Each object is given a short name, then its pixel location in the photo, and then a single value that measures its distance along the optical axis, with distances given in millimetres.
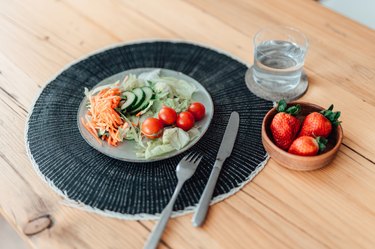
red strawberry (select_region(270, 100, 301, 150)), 972
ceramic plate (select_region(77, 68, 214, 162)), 991
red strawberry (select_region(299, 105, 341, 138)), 972
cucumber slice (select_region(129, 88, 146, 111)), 1067
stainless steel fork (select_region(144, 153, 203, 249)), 842
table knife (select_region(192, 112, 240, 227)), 884
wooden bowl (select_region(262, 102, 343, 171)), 948
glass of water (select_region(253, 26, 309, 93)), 1159
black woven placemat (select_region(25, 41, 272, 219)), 932
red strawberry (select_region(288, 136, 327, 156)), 946
